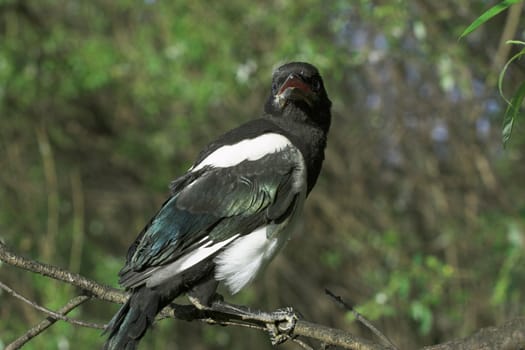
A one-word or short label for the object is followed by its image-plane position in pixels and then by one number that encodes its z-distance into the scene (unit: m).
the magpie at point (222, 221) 5.21
